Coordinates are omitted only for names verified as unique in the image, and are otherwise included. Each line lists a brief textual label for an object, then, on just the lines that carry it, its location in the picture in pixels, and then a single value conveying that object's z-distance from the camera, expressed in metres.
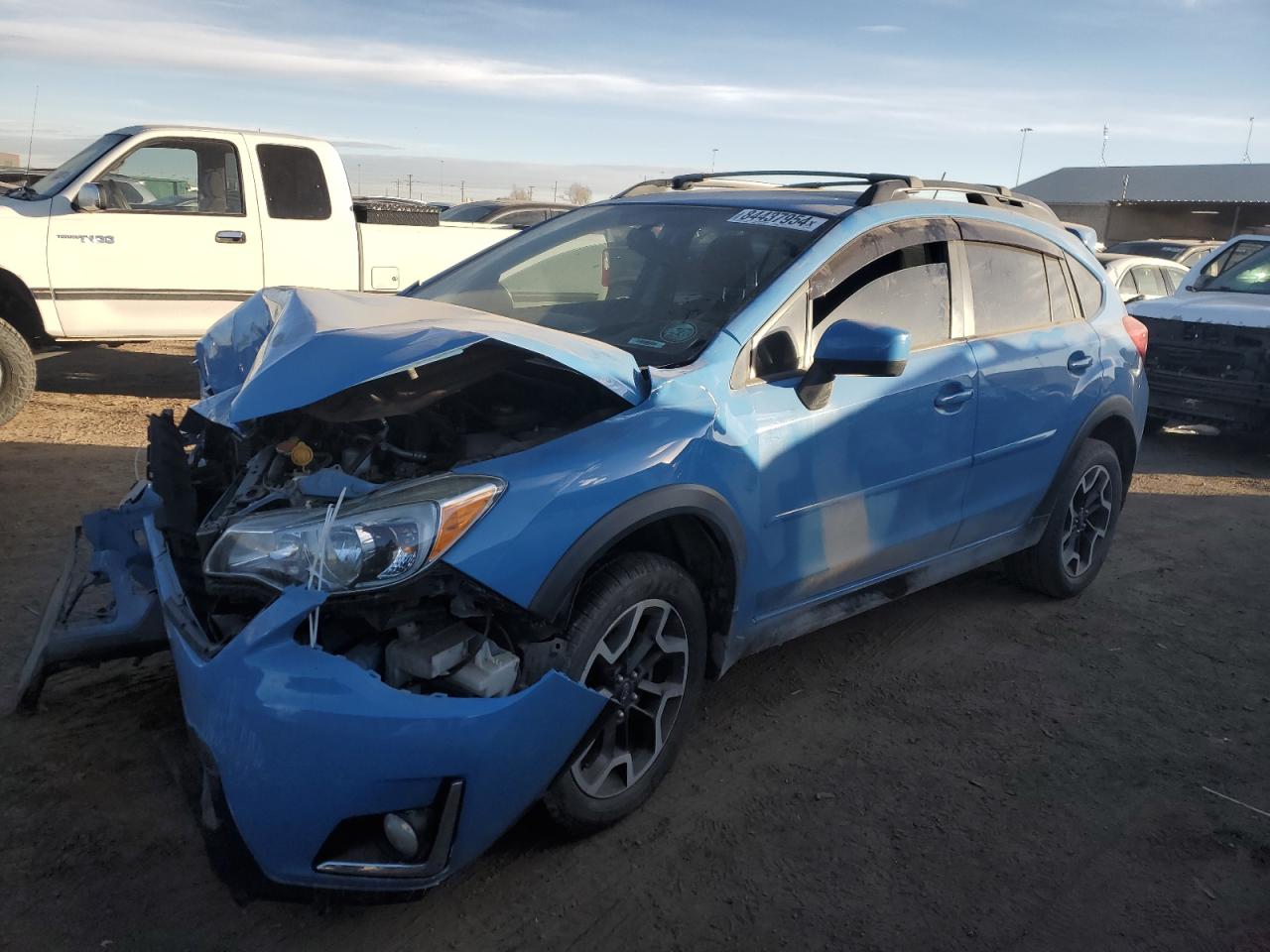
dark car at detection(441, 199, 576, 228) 14.49
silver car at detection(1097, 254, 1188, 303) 11.04
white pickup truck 7.63
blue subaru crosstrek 2.40
